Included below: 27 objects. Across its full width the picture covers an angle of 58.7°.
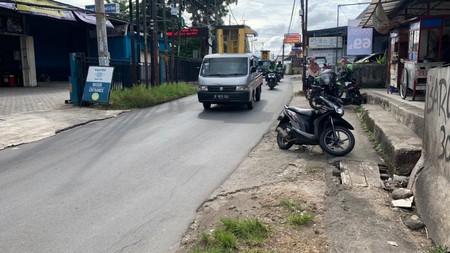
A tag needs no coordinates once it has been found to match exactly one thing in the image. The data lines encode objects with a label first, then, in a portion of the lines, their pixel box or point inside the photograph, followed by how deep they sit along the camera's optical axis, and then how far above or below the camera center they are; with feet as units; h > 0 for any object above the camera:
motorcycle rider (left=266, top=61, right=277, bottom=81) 85.96 -0.14
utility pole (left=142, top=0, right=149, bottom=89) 59.23 +6.09
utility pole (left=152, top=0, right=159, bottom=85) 60.15 +2.98
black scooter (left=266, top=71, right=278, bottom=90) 78.54 -2.27
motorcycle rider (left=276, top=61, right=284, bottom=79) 113.40 +0.22
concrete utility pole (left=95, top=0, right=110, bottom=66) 48.03 +4.44
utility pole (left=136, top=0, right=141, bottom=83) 59.99 +5.07
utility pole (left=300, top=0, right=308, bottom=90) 67.10 +6.71
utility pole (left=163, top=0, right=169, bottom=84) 69.97 +4.69
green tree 137.39 +20.12
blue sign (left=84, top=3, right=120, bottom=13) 55.93 +8.60
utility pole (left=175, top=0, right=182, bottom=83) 75.15 +2.30
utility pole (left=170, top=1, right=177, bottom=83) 71.57 +1.88
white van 43.52 -1.21
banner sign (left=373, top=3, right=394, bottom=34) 42.32 +5.18
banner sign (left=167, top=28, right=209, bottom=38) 103.45 +9.47
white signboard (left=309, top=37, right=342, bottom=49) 126.62 +8.28
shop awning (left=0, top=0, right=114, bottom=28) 63.10 +9.99
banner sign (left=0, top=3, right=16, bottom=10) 61.05 +9.91
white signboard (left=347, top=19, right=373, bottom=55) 101.24 +7.08
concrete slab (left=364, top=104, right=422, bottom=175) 19.40 -3.95
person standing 58.54 -0.29
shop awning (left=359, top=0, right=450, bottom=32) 42.86 +6.77
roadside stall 34.55 +1.52
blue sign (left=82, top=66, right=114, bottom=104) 46.62 -1.75
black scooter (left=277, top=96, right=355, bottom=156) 24.07 -3.72
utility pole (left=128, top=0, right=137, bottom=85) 58.14 +0.37
